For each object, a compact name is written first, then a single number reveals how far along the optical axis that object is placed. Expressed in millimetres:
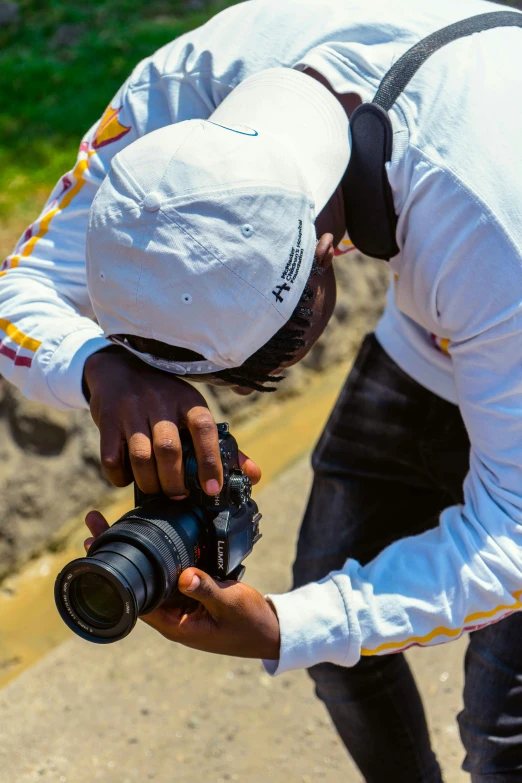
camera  1375
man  1395
